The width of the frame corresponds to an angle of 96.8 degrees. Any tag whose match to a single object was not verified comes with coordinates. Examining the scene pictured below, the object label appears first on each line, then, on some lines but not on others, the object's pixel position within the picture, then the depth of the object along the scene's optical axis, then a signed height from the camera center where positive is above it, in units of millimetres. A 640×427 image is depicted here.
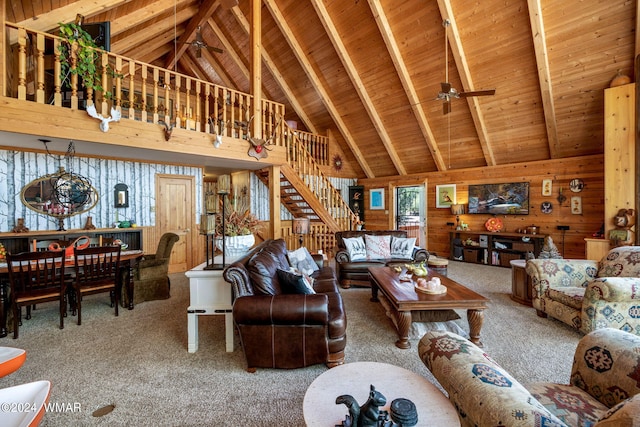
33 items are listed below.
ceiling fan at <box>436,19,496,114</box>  4216 +1728
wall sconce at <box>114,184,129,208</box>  5559 +300
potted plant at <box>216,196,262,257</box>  3088 -223
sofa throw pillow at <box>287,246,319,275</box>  3487 -668
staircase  6008 +316
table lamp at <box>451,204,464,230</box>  6984 -49
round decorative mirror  4785 +291
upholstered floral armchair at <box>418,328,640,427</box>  957 -705
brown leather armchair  2203 -922
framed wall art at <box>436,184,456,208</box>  7356 +338
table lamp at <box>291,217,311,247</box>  4852 -283
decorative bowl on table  2896 -848
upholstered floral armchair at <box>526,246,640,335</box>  2617 -867
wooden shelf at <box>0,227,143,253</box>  4543 -417
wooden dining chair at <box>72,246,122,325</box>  3402 -763
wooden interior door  6062 -31
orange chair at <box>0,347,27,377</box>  1437 -772
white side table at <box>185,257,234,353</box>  2654 -841
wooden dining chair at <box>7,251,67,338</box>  2969 -775
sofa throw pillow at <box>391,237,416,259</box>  4992 -702
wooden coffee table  2713 -927
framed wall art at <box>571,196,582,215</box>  5648 +38
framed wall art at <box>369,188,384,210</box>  8859 +314
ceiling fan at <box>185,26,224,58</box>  4879 +2911
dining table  3049 -821
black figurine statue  1012 -727
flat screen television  6316 +211
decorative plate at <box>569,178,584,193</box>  5623 +438
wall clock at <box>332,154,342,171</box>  8734 +1449
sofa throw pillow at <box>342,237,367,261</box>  4903 -694
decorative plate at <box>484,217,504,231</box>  6590 -384
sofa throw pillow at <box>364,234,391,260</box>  4996 -680
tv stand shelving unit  5953 -871
